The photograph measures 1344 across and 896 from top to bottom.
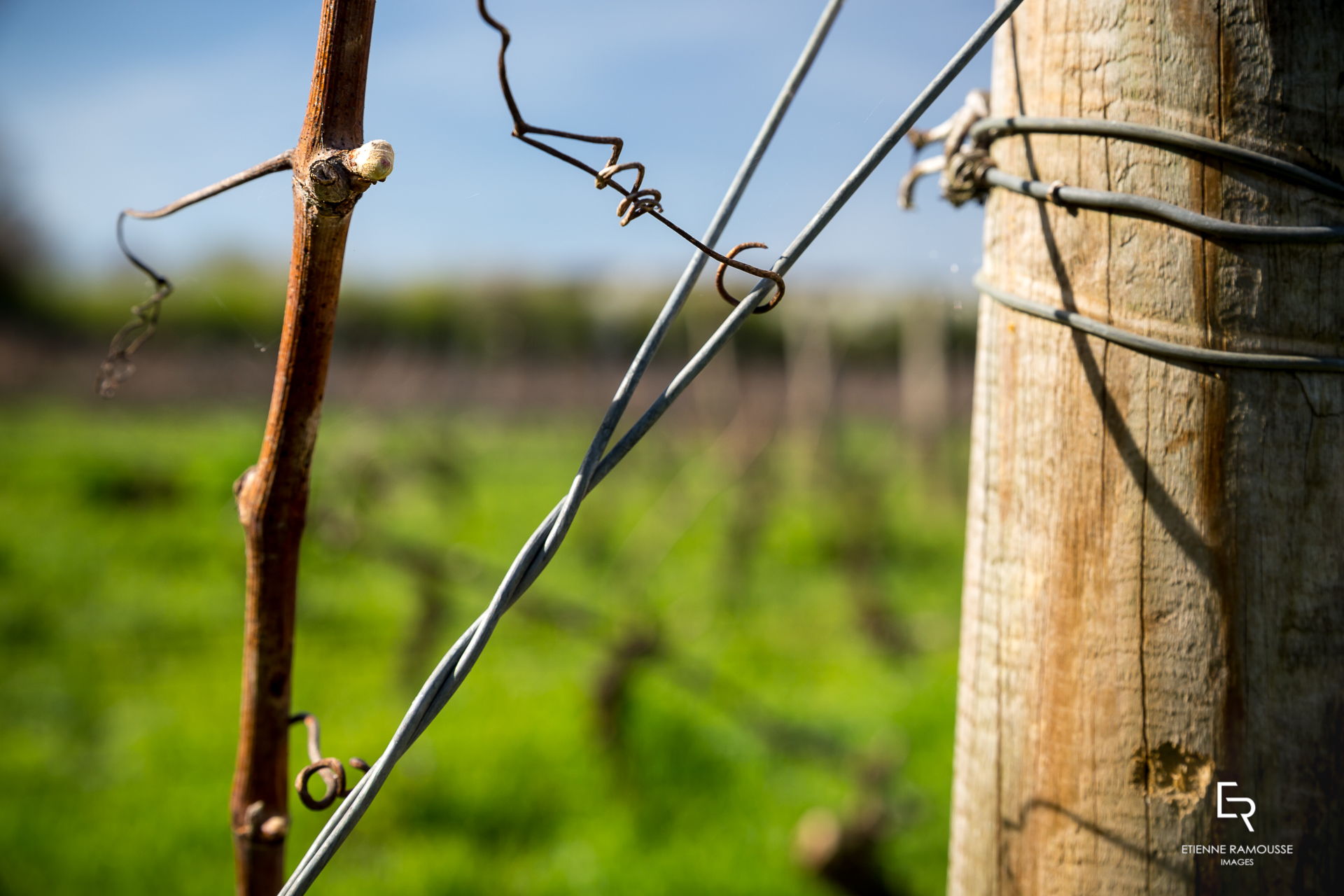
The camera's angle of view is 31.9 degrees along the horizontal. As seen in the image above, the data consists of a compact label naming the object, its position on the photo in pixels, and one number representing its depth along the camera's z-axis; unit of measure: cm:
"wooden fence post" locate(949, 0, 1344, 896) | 41
